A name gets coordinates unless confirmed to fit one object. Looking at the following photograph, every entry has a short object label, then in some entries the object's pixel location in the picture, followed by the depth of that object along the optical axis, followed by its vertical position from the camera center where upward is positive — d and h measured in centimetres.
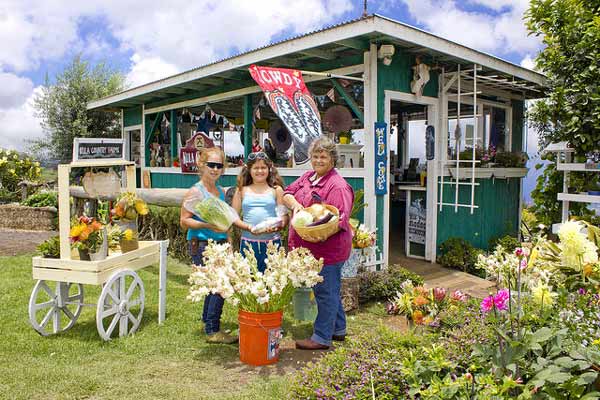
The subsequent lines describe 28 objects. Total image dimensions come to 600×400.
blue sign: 615 +11
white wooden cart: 404 -90
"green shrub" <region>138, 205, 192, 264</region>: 812 -105
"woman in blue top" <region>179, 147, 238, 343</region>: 417 -54
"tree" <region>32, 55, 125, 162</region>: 1884 +205
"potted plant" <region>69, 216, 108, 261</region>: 403 -57
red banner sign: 517 +70
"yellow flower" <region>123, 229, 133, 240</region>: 450 -59
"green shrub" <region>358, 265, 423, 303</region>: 559 -131
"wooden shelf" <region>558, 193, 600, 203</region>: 629 -40
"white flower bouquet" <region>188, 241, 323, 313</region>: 349 -77
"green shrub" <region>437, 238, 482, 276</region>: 704 -126
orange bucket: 369 -125
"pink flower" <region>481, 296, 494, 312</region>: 237 -66
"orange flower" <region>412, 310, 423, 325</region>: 427 -128
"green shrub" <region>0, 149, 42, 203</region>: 1363 -10
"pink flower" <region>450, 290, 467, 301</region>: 426 -111
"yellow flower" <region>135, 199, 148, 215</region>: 480 -37
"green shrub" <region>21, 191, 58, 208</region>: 1208 -77
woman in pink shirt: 393 -56
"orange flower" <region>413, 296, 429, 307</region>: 431 -116
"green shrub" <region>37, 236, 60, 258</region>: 422 -68
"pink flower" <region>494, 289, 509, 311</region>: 235 -62
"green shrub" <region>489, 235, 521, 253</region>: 797 -122
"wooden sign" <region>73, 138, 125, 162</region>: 412 +17
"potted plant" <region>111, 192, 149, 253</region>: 454 -44
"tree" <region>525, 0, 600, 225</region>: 653 +128
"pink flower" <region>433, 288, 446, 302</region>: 425 -108
